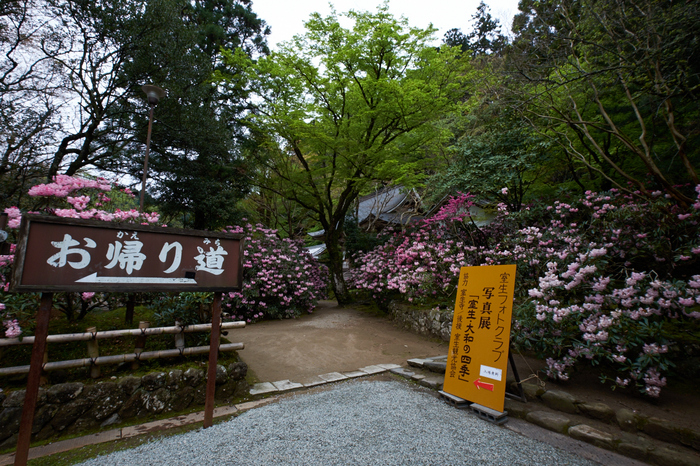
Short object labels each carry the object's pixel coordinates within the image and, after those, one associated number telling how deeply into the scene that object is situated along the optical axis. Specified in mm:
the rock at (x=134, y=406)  2986
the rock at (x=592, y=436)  2551
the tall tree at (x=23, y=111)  8031
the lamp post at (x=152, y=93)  7419
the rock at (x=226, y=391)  3463
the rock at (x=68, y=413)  2736
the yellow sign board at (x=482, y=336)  3189
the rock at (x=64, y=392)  2750
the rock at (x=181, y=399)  3188
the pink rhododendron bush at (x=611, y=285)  2910
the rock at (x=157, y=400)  3088
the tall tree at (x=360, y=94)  7738
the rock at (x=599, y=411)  2881
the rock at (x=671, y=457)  2232
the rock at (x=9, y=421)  2547
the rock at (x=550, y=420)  2838
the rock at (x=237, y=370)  3578
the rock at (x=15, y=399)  2590
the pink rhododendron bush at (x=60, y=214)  3184
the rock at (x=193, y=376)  3311
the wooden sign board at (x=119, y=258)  2287
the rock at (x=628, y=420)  2699
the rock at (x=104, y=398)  2877
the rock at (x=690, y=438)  2396
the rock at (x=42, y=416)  2654
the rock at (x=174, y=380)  3217
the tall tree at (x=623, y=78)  4668
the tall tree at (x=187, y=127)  9281
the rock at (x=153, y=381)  3117
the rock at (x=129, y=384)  3021
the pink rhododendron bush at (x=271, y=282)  7730
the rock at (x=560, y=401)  3096
